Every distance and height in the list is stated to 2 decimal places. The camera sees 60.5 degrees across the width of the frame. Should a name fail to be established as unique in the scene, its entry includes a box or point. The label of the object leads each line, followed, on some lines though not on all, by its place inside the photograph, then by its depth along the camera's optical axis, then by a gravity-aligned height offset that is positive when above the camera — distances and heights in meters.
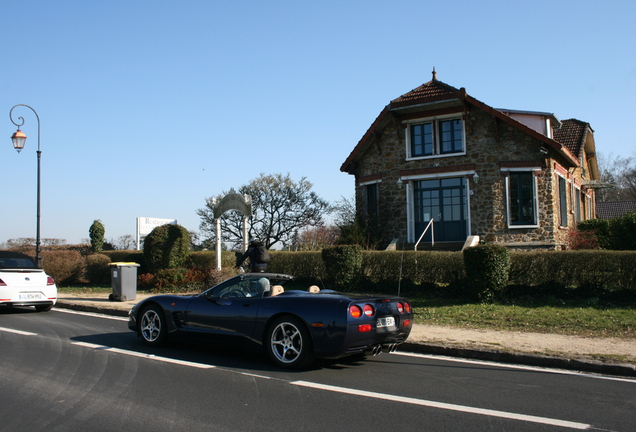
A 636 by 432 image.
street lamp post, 18.72 +3.88
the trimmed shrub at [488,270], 12.54 -0.46
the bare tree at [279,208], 45.72 +3.72
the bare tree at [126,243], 43.71 +0.94
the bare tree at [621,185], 63.47 +7.72
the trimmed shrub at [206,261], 19.06 -0.28
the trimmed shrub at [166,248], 18.84 +0.19
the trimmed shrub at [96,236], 28.73 +0.96
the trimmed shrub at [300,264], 16.50 -0.37
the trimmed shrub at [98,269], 21.30 -0.58
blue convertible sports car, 6.54 -0.88
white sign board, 32.14 +1.79
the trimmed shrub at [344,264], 15.06 -0.34
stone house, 20.91 +3.14
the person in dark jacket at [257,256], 13.48 -0.09
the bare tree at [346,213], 27.20 +2.18
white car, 12.40 -0.67
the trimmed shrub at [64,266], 21.25 -0.45
